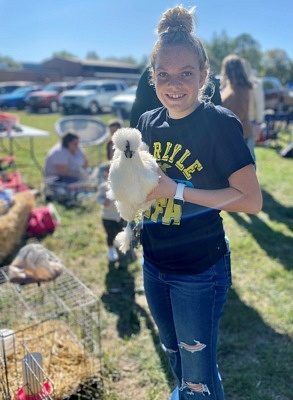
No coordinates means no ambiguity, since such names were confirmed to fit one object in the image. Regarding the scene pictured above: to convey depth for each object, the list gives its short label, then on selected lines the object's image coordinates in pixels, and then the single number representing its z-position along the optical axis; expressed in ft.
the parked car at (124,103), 51.91
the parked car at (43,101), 67.62
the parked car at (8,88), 83.71
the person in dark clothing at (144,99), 6.65
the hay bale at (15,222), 13.62
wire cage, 6.68
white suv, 62.32
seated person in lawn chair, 19.21
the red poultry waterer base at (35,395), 6.60
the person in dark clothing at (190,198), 4.60
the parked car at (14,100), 72.38
